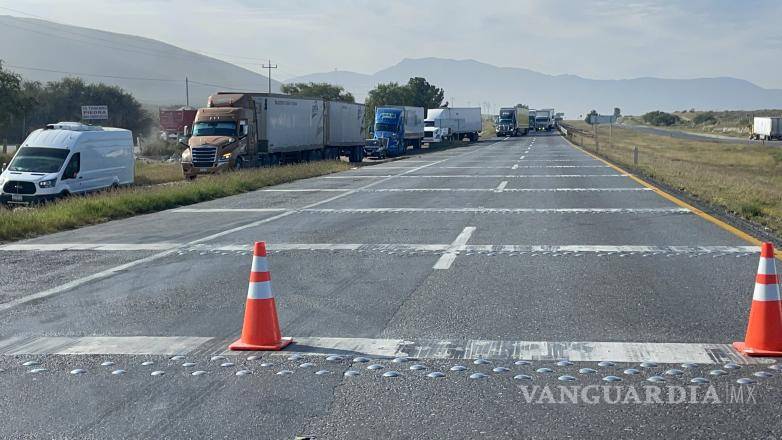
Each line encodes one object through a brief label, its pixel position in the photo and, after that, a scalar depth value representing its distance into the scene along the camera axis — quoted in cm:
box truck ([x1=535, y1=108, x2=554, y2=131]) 12079
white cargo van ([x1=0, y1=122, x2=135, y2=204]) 2392
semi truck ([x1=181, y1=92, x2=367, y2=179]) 3422
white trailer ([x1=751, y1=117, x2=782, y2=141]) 9619
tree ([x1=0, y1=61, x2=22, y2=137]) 5322
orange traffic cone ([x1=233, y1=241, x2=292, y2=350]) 686
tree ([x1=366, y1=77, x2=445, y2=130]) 12075
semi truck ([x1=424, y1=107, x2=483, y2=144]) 7594
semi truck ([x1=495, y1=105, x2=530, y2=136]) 10131
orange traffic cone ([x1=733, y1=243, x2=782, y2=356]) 643
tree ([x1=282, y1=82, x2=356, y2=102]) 11100
